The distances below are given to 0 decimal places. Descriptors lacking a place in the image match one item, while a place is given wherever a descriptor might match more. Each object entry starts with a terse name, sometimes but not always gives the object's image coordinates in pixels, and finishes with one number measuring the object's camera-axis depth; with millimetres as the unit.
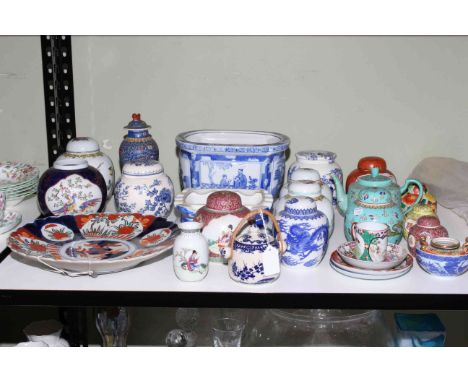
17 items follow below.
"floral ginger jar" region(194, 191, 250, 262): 1200
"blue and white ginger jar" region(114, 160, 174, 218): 1351
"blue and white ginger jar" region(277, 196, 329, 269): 1176
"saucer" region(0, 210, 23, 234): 1327
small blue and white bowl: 1132
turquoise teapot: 1260
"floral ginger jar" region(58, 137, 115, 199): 1459
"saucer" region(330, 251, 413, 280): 1136
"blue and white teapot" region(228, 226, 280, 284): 1116
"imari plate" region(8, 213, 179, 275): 1147
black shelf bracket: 1599
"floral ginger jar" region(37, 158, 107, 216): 1340
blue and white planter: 1381
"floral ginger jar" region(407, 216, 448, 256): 1233
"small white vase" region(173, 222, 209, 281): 1130
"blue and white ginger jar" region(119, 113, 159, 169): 1527
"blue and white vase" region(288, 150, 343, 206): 1459
